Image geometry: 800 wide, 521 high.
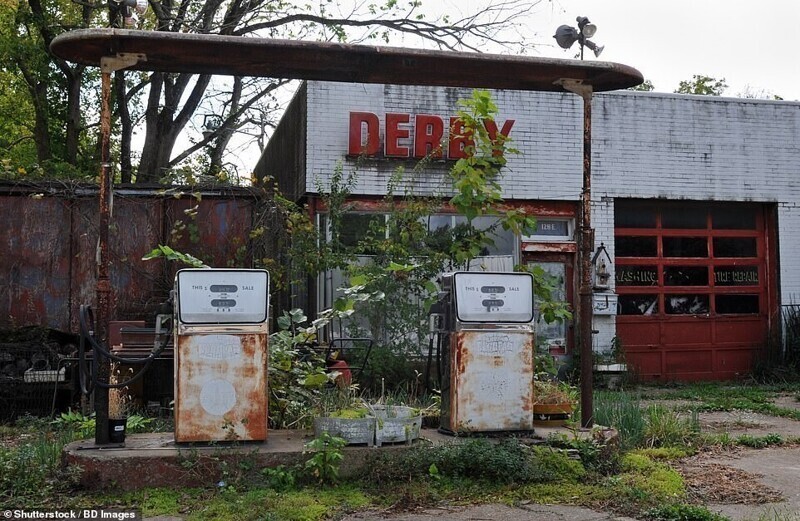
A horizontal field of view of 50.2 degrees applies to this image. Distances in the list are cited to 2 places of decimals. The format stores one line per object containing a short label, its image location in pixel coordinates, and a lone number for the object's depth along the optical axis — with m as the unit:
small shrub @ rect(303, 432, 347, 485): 6.66
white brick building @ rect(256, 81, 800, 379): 13.40
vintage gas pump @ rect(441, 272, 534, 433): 7.49
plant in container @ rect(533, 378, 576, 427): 8.31
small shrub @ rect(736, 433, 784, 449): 8.92
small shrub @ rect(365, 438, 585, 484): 6.83
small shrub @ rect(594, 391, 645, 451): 8.28
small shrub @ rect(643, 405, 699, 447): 8.60
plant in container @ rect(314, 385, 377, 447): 7.01
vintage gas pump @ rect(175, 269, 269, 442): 6.91
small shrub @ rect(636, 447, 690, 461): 8.10
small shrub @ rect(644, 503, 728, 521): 5.85
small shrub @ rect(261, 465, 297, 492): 6.63
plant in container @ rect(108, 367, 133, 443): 7.04
